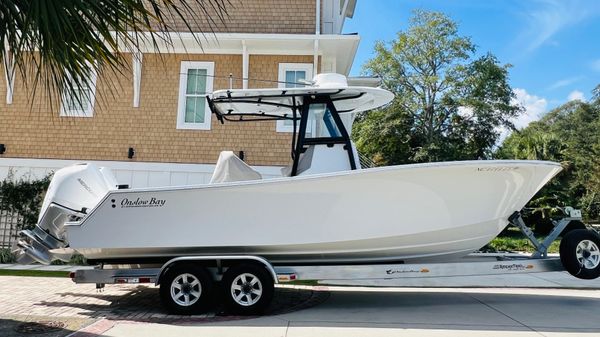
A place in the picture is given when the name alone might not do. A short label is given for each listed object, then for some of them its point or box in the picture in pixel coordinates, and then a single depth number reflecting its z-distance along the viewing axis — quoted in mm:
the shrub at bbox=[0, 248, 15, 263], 10148
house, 10852
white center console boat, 5363
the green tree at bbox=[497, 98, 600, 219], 23688
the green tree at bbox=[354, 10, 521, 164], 24109
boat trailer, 5461
